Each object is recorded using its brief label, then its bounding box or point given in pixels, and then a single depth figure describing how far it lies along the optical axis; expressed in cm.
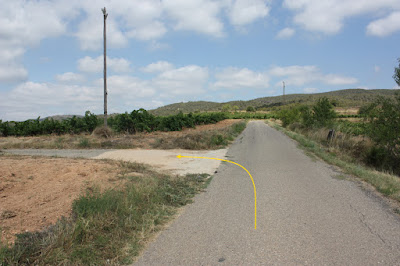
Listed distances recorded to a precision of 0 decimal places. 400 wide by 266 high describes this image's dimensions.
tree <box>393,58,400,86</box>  1531
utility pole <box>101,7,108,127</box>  2155
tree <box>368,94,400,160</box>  1444
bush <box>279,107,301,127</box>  4450
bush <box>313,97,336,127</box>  2858
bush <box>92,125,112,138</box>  2089
